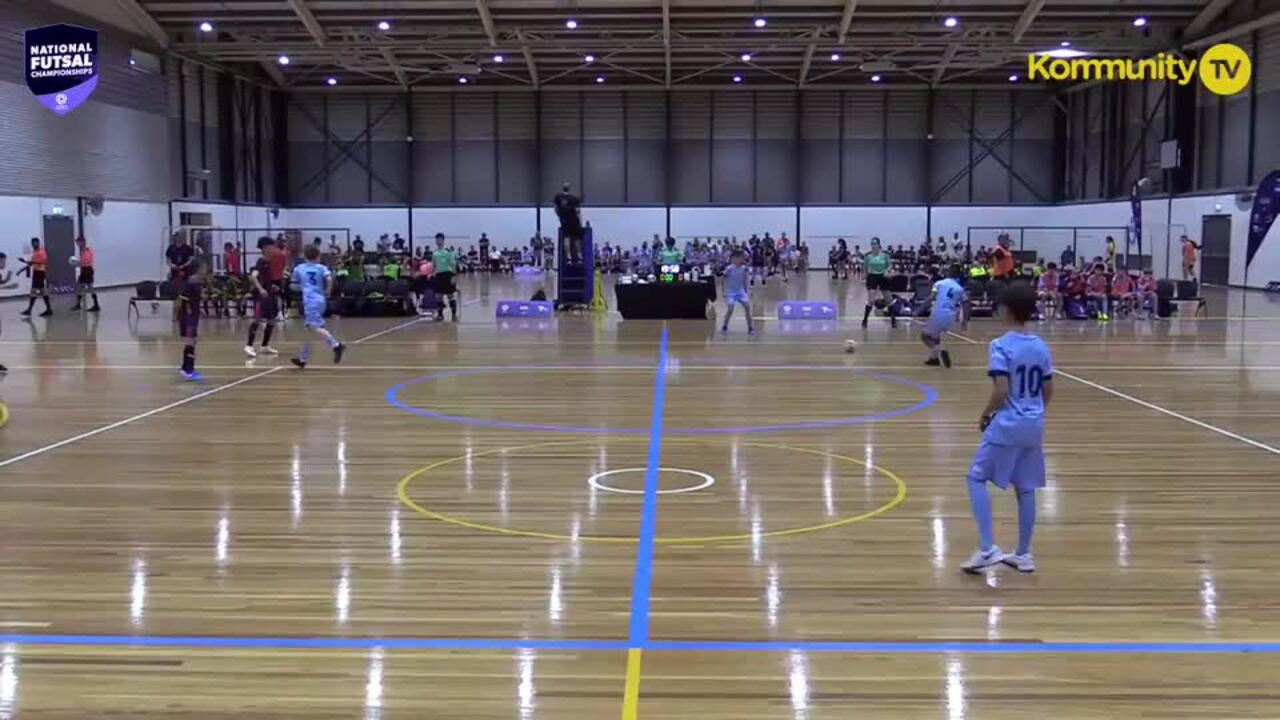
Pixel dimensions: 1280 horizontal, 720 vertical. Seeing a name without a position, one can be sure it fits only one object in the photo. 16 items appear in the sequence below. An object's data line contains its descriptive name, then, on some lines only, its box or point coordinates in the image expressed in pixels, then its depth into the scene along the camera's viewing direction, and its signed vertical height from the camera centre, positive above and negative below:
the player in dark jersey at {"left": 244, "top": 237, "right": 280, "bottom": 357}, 17.25 -0.44
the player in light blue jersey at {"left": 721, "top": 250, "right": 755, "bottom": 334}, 22.25 -0.34
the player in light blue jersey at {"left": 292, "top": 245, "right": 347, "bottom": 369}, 16.69 -0.34
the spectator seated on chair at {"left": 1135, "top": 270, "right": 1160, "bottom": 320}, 26.11 -0.70
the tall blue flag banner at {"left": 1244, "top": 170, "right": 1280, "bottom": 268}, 34.84 +1.67
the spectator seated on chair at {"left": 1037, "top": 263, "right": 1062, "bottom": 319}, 26.88 -0.64
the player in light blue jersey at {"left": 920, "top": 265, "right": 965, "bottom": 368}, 16.38 -0.63
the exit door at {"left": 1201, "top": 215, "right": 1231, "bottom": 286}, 38.47 +0.51
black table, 26.53 -0.84
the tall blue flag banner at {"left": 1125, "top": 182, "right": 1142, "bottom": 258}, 28.52 +1.30
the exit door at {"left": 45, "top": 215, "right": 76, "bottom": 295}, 34.30 +0.41
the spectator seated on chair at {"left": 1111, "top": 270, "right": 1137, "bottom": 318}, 26.23 -0.65
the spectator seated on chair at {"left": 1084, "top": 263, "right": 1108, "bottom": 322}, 25.84 -0.59
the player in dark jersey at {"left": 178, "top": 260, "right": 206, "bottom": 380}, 15.13 -0.55
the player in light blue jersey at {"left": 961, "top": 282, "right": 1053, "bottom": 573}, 6.57 -0.80
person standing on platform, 27.77 +1.06
